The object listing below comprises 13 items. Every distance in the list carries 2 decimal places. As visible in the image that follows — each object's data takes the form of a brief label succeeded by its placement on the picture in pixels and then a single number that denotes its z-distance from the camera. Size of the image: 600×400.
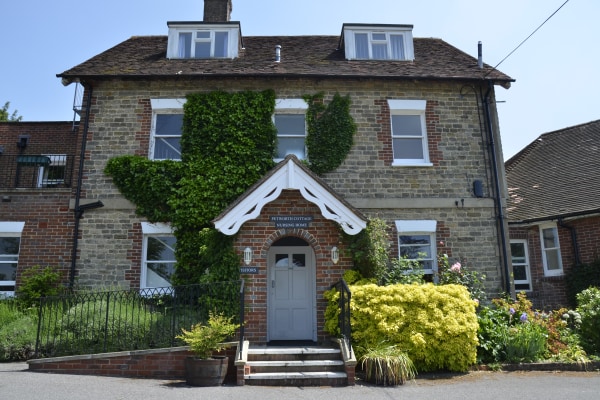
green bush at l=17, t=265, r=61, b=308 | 10.89
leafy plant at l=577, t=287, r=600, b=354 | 10.01
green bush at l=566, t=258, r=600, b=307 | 13.79
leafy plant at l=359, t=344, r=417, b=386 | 7.93
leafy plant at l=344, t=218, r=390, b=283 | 10.19
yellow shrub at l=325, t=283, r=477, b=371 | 8.62
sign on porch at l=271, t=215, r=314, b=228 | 10.36
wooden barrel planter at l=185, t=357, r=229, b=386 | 7.81
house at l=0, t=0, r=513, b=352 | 11.05
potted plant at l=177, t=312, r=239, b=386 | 7.82
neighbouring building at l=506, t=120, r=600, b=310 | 14.50
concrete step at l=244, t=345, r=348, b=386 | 7.93
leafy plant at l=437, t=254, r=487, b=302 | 11.24
